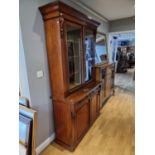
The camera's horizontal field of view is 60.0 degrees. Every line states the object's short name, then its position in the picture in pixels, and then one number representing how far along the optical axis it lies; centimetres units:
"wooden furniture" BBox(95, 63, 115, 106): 316
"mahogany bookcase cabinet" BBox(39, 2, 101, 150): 188
